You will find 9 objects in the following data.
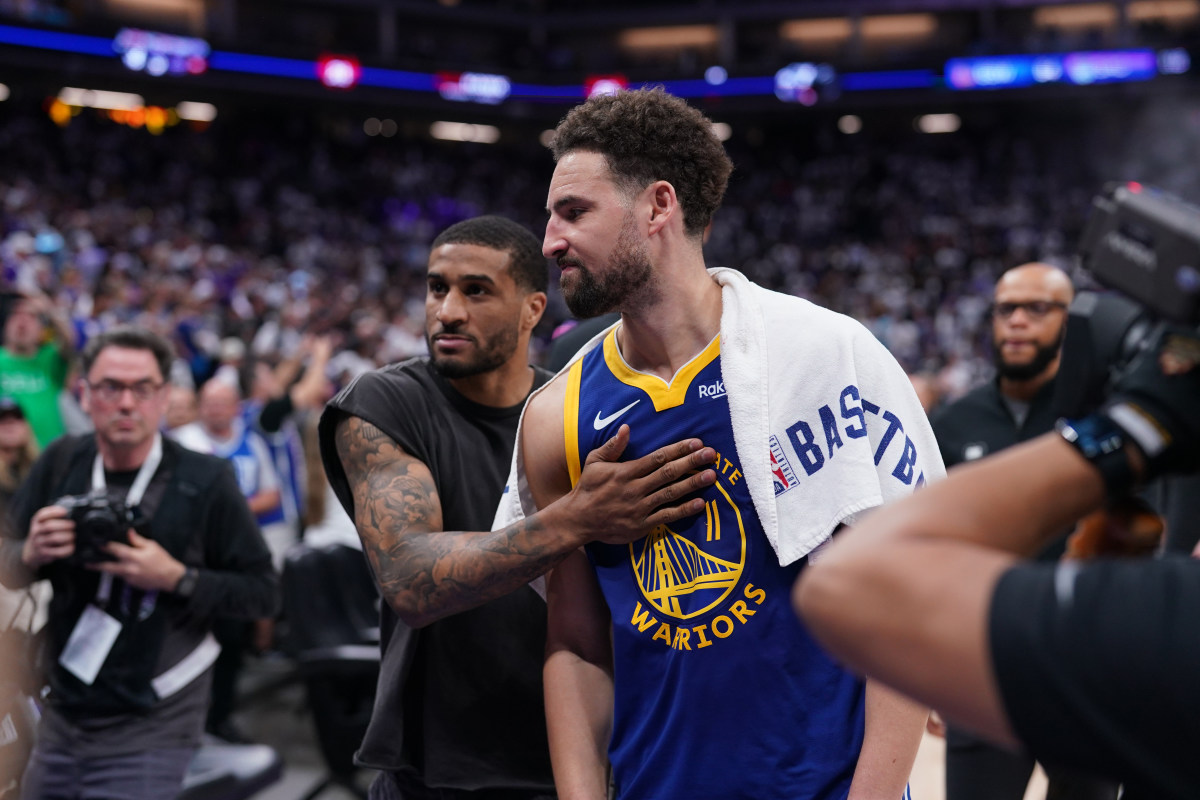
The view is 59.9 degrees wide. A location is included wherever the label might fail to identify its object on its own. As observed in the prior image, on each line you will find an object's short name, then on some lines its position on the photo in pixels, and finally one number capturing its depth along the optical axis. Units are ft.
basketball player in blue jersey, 5.96
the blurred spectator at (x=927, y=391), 23.51
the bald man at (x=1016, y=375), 13.08
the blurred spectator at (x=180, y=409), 21.38
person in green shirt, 20.75
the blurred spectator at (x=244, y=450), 20.72
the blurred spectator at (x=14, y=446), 16.94
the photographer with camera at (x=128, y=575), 10.28
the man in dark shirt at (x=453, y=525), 7.45
